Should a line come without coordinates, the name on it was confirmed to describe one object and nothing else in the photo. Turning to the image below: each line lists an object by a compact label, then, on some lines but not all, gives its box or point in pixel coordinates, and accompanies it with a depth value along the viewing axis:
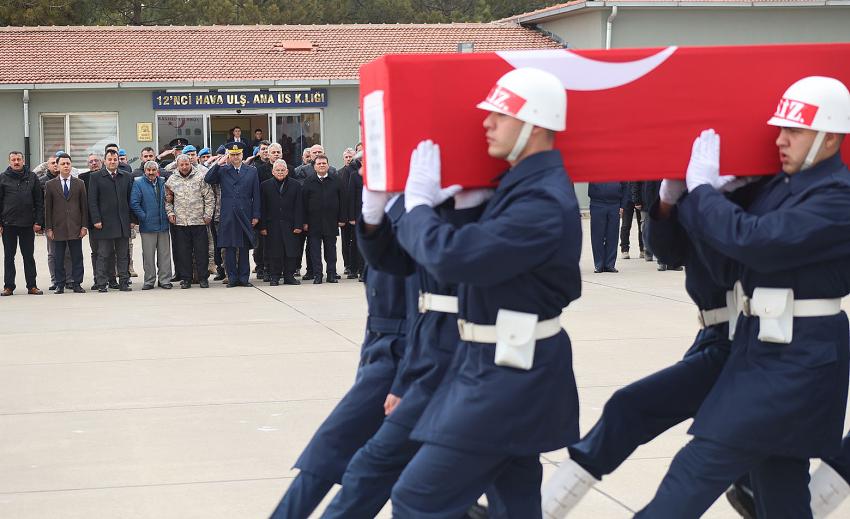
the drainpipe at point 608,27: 29.28
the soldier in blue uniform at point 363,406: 4.61
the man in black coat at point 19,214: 15.95
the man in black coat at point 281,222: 16.75
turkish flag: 4.20
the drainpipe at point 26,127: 28.33
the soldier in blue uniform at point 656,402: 4.82
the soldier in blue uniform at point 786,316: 4.24
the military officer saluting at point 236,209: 16.36
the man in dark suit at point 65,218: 16.09
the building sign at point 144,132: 28.91
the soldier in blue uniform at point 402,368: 4.25
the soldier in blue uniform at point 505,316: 3.91
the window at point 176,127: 29.05
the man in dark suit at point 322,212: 16.92
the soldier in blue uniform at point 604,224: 17.22
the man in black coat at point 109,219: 16.27
